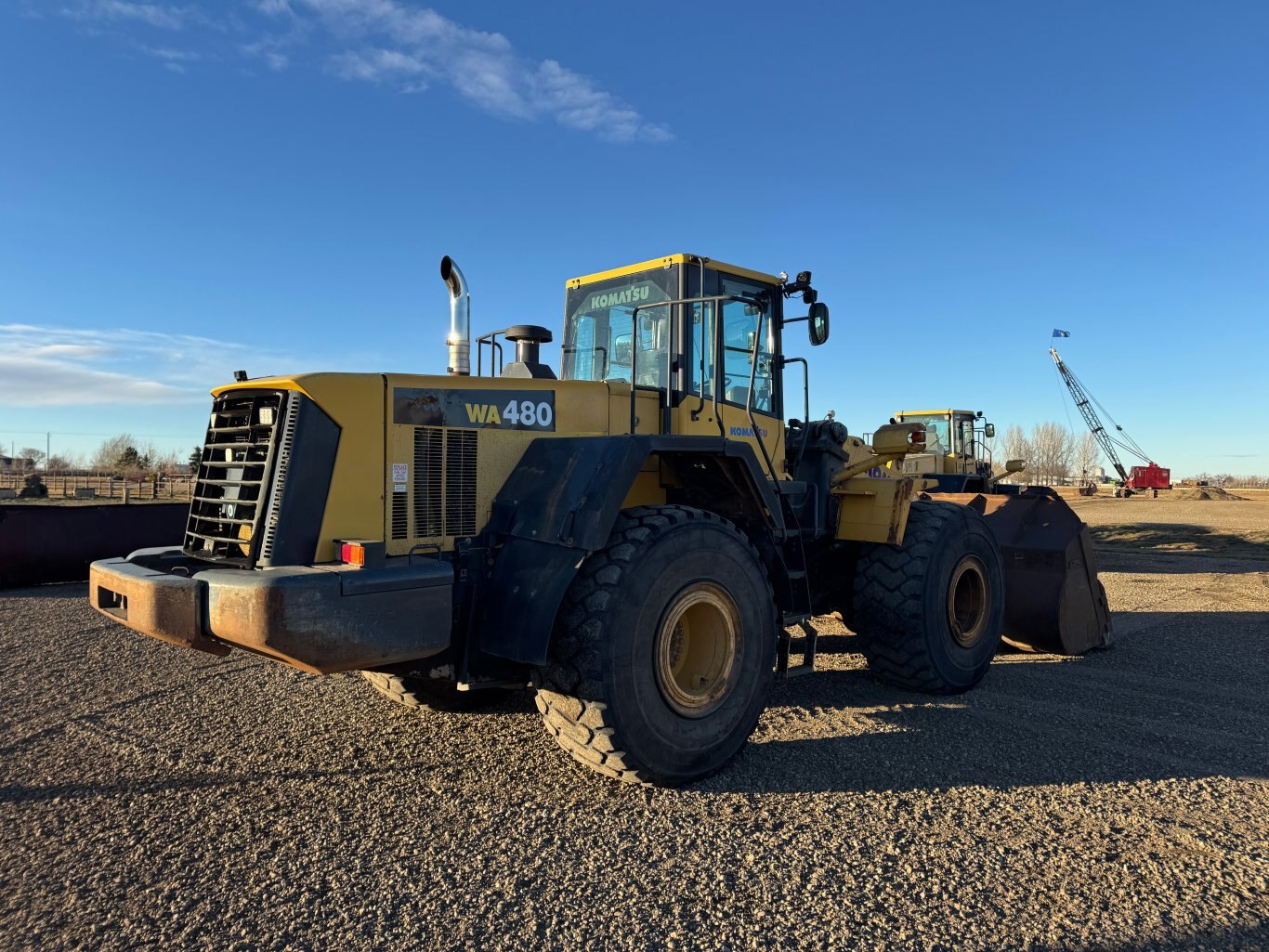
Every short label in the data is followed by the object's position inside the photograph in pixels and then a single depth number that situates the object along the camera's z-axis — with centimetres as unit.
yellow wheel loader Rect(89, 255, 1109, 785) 360
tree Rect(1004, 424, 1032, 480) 9125
